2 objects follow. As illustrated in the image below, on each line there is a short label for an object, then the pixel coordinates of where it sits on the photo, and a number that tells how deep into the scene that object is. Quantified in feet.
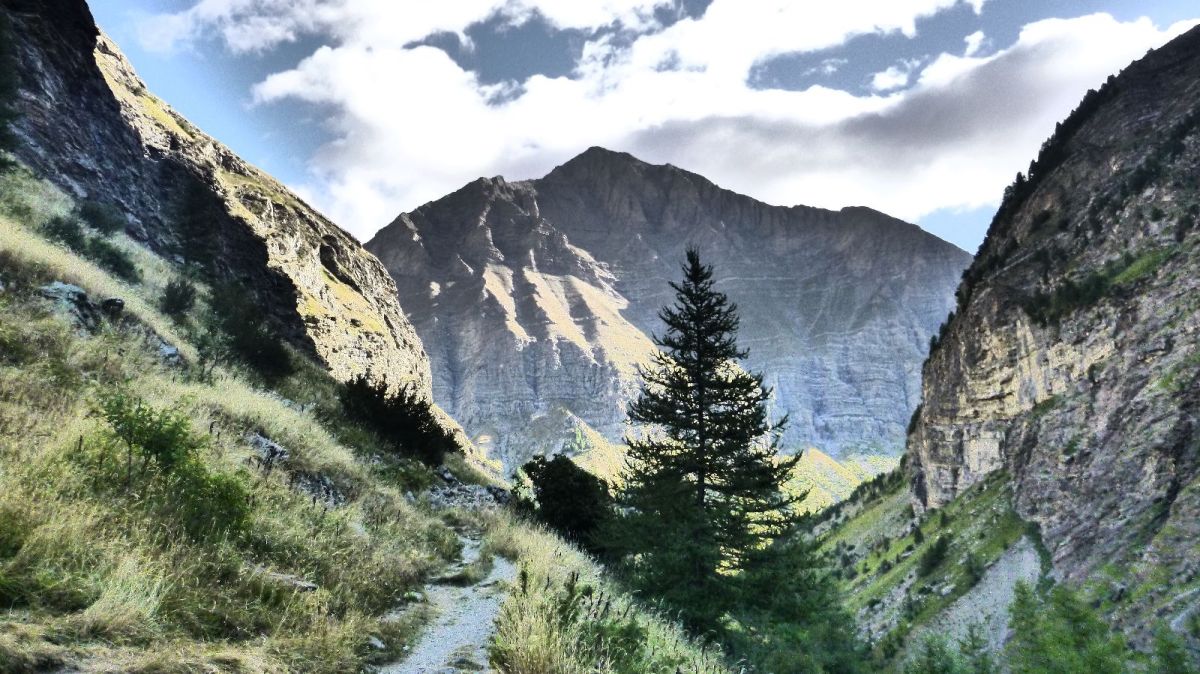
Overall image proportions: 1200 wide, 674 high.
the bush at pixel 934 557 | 314.35
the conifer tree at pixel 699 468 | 54.90
